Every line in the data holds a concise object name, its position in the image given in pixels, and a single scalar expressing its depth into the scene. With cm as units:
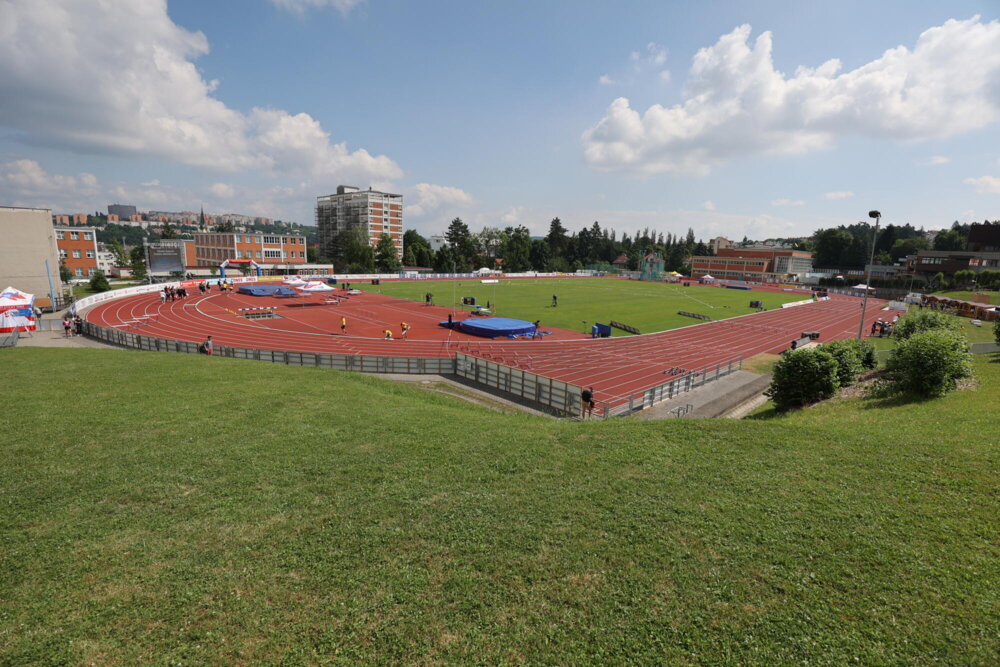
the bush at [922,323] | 2731
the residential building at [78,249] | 8812
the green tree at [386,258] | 10906
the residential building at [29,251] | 4744
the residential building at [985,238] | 8838
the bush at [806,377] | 1905
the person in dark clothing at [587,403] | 2042
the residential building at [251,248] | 10188
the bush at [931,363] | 1633
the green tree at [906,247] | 14250
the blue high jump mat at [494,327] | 4034
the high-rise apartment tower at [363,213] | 13800
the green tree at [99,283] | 6746
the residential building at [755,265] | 12812
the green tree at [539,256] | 14238
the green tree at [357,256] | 10344
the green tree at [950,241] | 12850
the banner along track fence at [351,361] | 2744
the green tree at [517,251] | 13612
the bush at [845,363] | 2108
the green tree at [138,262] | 8888
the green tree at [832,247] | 13850
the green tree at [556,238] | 15575
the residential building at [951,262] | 8181
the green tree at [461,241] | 12592
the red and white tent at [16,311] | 2808
